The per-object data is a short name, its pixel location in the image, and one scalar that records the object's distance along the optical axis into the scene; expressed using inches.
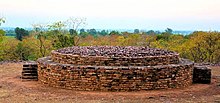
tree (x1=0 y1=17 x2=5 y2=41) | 961.8
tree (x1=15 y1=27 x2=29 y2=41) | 1930.6
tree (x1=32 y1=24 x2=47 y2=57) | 1148.4
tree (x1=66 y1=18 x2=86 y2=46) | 1201.4
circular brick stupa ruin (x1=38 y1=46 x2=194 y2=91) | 396.5
